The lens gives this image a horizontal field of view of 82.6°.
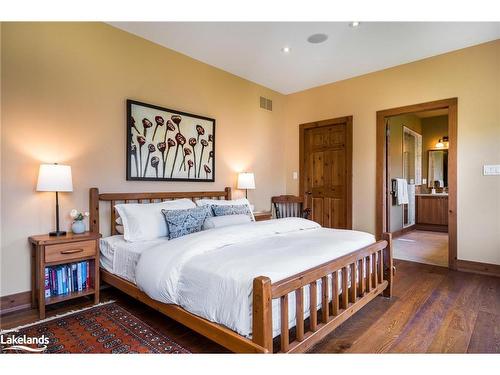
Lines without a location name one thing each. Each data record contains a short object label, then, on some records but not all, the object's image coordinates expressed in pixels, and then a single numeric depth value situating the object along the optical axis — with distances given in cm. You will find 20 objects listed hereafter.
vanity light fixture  681
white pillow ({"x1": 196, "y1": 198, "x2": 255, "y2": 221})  335
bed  150
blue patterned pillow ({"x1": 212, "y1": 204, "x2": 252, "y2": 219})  318
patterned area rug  181
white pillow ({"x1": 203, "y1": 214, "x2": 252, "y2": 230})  279
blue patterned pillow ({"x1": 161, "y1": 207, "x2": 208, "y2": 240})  265
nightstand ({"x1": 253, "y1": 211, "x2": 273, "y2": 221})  415
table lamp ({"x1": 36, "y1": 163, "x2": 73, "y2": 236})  236
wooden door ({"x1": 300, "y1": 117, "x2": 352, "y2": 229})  457
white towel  563
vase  259
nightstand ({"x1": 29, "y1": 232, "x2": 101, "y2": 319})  225
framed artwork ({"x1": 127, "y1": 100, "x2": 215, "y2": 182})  318
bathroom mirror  704
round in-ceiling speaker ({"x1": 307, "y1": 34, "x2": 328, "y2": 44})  322
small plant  265
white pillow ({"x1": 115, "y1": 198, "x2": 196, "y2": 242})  262
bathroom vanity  630
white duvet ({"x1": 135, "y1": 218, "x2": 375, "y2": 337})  155
